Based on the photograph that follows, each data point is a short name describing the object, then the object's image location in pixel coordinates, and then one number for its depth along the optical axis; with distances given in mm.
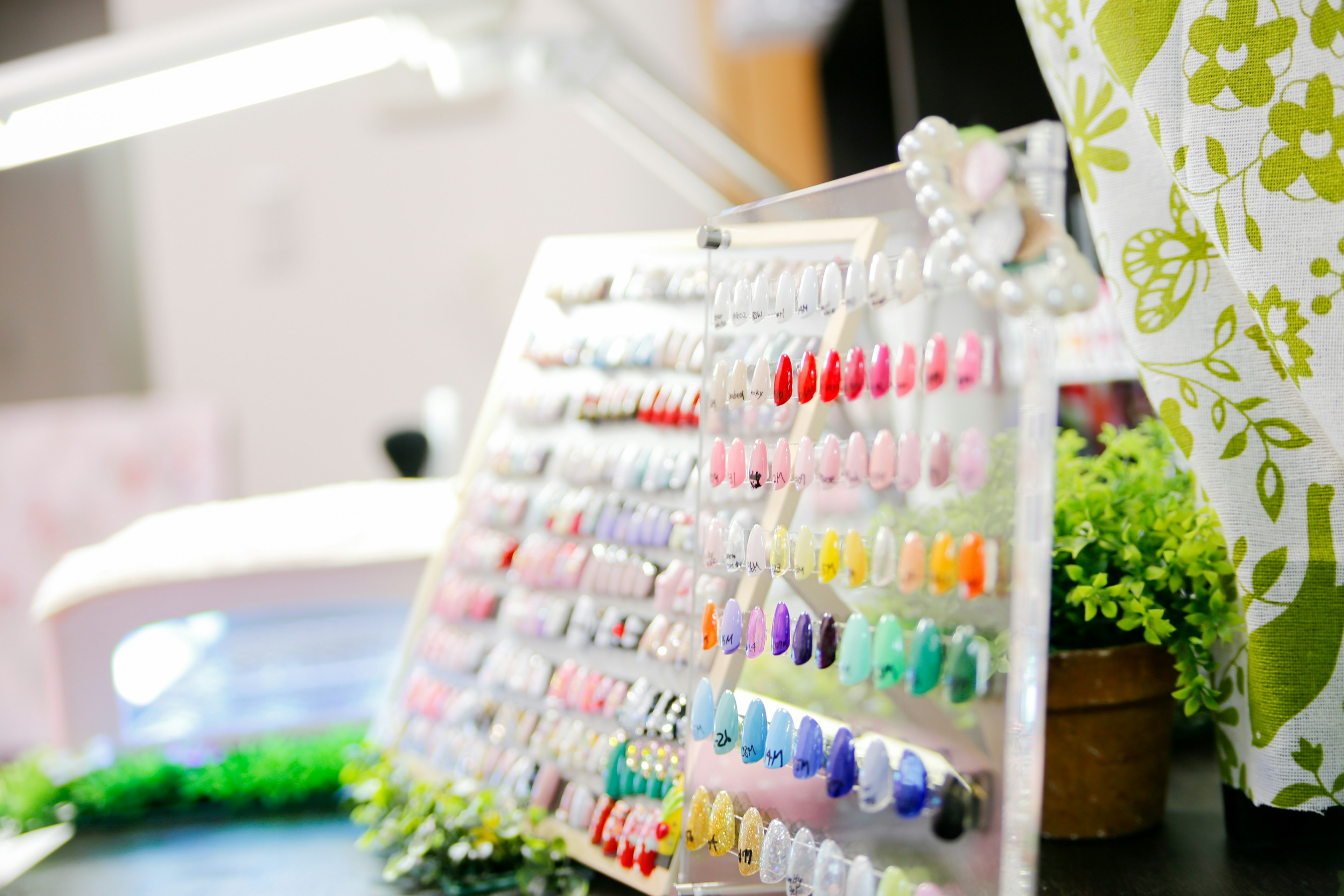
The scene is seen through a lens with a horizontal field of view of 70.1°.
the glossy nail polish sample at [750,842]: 655
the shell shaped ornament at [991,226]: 494
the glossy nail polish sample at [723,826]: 673
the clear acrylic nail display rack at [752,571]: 544
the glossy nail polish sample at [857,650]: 599
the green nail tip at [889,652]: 579
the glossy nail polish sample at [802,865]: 622
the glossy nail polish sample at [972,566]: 537
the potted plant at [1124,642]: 745
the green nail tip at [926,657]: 555
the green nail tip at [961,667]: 542
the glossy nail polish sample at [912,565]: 573
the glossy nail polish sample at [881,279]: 625
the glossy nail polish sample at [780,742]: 644
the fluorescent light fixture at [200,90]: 823
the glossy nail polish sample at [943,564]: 554
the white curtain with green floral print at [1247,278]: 644
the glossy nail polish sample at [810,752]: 624
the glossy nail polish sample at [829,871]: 604
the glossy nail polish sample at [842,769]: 605
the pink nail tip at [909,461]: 585
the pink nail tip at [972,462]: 544
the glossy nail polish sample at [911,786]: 573
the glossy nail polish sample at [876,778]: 590
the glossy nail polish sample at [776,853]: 639
